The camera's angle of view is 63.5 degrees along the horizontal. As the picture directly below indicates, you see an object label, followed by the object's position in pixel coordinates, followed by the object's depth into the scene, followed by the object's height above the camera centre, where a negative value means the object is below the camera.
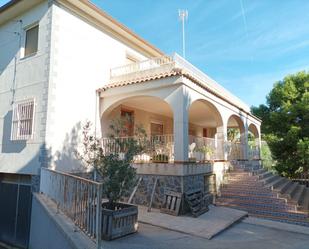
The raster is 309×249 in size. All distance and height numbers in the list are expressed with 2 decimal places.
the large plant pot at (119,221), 5.45 -1.40
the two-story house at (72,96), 9.17 +2.60
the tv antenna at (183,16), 14.91 +8.51
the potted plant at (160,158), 9.47 +0.04
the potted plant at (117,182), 5.50 -0.54
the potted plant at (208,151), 11.03 +0.35
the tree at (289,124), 17.38 +2.60
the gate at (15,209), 9.48 -2.02
